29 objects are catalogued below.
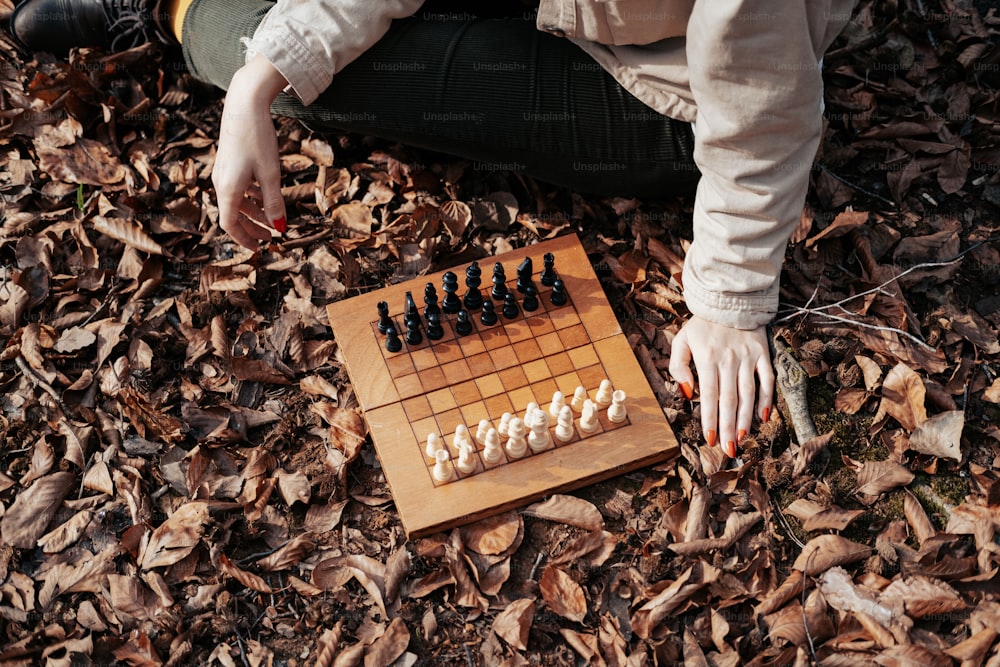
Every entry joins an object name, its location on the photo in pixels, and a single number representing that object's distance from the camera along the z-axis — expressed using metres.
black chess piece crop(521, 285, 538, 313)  2.58
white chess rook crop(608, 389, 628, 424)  2.33
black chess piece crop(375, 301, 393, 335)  2.49
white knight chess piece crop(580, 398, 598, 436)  2.32
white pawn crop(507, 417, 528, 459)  2.25
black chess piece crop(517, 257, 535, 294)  2.56
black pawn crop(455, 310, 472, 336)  2.51
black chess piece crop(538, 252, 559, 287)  2.60
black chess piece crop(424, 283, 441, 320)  2.51
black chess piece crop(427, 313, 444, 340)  2.48
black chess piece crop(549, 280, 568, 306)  2.57
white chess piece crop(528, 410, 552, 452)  2.26
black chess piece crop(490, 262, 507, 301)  2.53
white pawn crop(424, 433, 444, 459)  2.28
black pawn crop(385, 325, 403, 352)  2.48
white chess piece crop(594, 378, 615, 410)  2.38
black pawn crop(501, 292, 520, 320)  2.56
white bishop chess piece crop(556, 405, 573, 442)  2.29
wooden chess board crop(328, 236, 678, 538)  2.28
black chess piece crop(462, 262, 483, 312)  2.54
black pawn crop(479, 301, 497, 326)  2.52
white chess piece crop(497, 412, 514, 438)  2.32
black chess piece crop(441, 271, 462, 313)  2.56
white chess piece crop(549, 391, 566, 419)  2.36
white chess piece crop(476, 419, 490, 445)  2.31
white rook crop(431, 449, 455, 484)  2.24
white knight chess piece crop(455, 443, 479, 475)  2.27
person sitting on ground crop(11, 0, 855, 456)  2.07
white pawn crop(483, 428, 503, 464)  2.26
